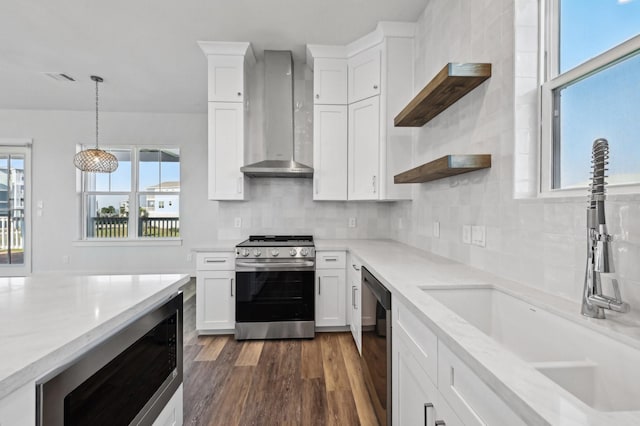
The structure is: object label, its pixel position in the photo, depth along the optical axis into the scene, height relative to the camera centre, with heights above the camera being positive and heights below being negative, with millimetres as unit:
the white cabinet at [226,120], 2973 +920
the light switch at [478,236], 1631 -135
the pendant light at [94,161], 3859 +640
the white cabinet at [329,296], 2842 -829
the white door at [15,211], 4938 -53
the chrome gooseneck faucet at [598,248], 838 -103
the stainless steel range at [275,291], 2723 -757
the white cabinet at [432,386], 678 -521
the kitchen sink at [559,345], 765 -430
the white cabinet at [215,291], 2770 -773
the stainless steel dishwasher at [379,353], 1452 -800
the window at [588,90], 972 +475
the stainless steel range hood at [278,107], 3130 +1125
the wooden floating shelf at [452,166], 1553 +258
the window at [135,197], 5148 +206
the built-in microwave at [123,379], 695 -511
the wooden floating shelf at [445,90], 1536 +719
